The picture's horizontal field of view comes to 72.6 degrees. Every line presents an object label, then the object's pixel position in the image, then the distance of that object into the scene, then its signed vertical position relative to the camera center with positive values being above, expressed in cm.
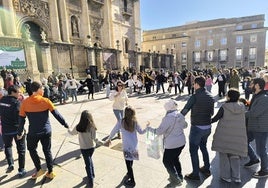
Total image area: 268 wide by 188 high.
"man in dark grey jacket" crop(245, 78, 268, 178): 309 -100
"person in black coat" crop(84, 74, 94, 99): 1186 -105
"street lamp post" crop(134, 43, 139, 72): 3177 +174
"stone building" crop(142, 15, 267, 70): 4690 +606
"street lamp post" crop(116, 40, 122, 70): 2714 +115
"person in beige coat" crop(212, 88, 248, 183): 287 -118
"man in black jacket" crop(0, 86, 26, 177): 354 -91
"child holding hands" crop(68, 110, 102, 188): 302 -115
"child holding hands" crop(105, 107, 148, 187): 298 -116
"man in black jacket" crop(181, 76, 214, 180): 301 -87
